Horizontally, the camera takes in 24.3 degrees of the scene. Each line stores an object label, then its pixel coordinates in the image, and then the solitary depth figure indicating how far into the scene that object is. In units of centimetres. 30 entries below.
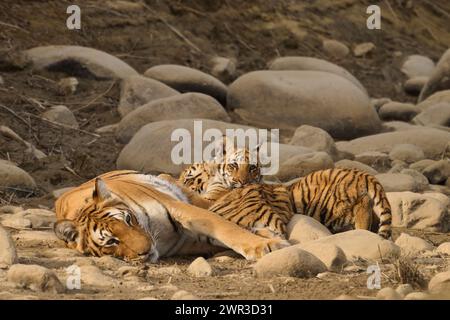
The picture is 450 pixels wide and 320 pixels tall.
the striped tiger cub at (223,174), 862
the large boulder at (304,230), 734
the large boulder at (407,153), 1223
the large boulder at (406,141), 1268
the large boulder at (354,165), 1120
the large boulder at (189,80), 1470
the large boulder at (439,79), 1717
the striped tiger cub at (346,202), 788
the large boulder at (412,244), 736
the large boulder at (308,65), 1670
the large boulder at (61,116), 1282
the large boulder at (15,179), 992
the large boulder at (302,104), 1431
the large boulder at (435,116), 1513
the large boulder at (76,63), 1425
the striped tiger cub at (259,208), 746
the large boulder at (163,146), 1147
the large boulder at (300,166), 1056
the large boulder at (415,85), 1858
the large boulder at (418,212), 857
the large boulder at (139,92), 1372
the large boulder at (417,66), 1955
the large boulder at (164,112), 1284
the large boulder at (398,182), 1012
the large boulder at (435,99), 1642
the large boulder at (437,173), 1132
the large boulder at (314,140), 1227
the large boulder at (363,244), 689
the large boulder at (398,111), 1608
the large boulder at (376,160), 1212
